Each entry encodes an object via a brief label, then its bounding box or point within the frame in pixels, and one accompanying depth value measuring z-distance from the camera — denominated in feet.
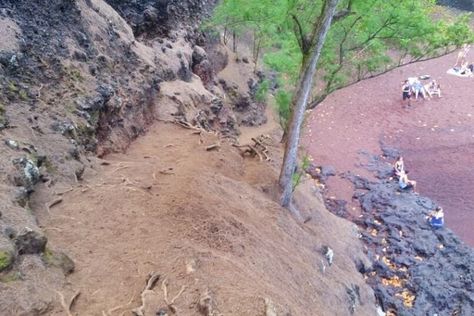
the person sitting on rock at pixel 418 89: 76.59
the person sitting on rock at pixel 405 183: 54.20
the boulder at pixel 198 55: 60.39
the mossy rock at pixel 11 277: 17.97
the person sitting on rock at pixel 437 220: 47.39
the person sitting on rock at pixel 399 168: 56.94
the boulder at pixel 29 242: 19.70
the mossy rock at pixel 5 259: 18.12
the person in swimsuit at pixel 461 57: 90.09
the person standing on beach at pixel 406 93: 75.72
